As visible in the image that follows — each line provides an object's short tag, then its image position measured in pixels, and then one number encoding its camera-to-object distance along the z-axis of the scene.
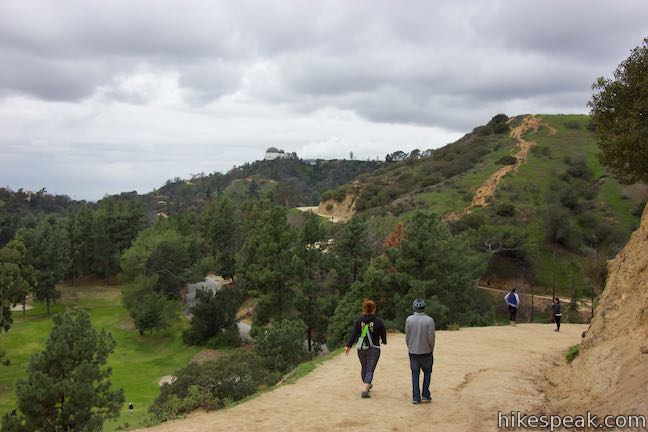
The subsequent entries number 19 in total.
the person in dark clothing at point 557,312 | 19.86
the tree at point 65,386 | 18.88
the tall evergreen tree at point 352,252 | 36.84
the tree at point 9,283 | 36.94
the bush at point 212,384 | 11.45
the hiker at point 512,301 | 20.11
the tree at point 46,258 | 53.84
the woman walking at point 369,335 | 9.39
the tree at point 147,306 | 45.32
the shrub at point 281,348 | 24.23
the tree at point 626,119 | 12.38
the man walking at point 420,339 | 8.66
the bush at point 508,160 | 70.07
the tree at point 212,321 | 42.53
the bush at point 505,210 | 52.72
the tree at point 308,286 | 36.47
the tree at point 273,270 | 37.81
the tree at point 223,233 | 66.43
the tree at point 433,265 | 26.94
